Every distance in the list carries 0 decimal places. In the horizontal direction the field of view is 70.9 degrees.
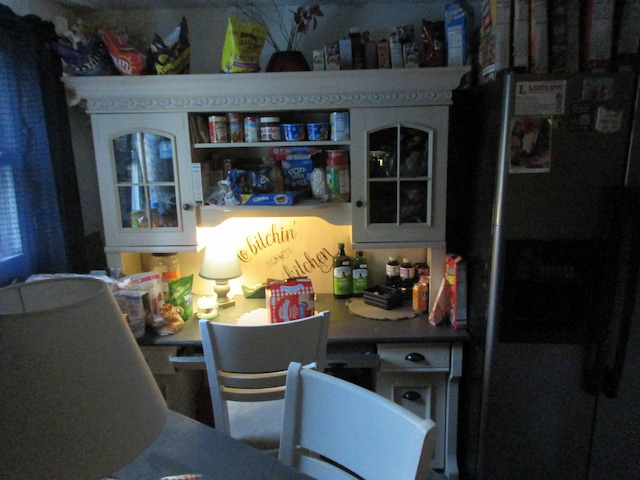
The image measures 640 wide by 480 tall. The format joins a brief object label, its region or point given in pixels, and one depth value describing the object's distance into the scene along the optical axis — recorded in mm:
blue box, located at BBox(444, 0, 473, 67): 1780
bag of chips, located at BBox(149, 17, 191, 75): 1742
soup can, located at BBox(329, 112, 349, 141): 1822
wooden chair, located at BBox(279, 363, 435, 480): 854
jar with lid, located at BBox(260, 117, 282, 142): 1829
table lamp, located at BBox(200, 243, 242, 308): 2045
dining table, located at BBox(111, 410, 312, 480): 979
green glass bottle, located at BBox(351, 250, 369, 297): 2169
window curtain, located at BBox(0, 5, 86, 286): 1570
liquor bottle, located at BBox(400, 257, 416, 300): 2123
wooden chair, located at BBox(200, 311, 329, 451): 1377
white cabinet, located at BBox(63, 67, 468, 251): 1751
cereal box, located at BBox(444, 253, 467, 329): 1830
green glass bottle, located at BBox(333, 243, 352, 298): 2152
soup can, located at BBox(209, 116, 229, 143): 1849
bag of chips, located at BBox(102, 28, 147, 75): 1750
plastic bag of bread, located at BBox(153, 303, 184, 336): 1838
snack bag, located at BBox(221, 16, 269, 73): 1728
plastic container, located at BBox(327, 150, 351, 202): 1862
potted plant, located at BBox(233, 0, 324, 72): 1854
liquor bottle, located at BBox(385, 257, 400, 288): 2152
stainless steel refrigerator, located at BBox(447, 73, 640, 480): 1481
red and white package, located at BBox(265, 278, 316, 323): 1848
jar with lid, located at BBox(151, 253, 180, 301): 2090
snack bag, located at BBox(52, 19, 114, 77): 1727
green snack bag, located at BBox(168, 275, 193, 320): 1944
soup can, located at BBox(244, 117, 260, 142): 1845
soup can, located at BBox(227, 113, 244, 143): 1846
